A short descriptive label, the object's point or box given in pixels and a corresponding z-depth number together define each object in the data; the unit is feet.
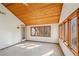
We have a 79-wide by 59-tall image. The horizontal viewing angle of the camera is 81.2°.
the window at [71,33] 5.34
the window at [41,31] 14.81
